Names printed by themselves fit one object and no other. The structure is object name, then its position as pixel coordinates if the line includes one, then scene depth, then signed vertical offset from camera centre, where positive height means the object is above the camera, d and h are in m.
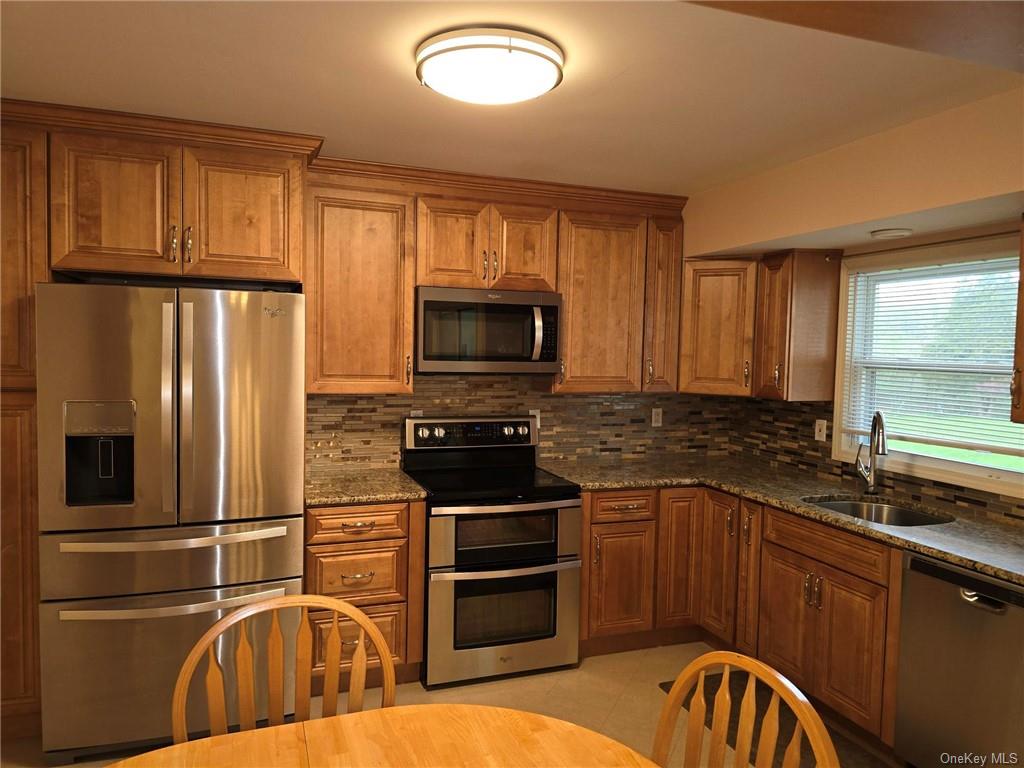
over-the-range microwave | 3.27 +0.14
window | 2.73 +0.05
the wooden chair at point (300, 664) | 1.58 -0.72
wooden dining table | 1.31 -0.76
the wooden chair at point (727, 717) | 1.25 -0.68
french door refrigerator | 2.42 -0.48
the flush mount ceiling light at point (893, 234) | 2.77 +0.55
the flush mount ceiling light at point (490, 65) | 1.79 +0.79
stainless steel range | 3.01 -0.95
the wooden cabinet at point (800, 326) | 3.38 +0.21
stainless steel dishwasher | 2.08 -0.94
